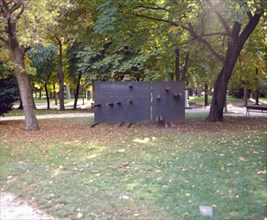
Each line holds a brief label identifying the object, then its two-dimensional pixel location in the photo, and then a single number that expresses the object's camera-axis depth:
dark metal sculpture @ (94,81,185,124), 15.34
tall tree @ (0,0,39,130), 11.84
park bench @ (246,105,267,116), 16.84
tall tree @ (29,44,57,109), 26.52
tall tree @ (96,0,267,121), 12.24
